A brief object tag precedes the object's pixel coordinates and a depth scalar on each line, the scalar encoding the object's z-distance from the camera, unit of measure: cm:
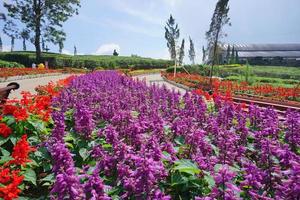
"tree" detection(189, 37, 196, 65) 5579
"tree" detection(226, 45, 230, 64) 5008
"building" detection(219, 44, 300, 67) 5658
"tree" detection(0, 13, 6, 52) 2476
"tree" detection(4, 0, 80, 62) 2447
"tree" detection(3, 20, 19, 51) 2460
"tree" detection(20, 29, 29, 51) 2479
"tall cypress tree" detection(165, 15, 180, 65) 3551
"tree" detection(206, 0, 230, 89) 1500
